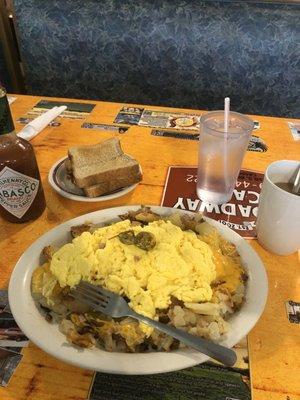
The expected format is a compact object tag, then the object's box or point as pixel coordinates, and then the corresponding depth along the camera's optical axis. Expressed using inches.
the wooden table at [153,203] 26.1
